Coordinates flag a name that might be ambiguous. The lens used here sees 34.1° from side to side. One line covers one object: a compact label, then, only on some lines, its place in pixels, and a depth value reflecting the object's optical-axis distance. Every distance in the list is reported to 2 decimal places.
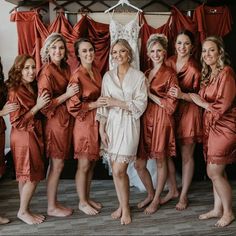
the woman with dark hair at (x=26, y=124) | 2.64
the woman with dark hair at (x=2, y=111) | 2.60
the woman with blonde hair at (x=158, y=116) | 2.86
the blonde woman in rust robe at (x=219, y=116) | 2.60
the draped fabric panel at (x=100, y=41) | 3.49
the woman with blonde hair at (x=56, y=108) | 2.74
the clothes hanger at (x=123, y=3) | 3.49
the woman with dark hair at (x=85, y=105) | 2.78
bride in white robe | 2.69
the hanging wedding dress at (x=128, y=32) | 3.42
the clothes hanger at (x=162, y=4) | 3.59
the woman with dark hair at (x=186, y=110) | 2.95
